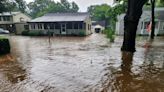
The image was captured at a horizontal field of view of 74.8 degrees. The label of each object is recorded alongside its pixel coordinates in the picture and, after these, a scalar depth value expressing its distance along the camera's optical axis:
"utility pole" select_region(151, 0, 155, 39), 13.50
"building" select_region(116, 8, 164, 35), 16.61
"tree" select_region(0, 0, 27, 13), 12.83
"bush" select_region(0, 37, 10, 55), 7.15
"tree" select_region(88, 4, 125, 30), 11.50
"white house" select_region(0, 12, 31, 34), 25.21
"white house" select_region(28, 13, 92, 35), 18.46
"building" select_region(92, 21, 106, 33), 27.33
